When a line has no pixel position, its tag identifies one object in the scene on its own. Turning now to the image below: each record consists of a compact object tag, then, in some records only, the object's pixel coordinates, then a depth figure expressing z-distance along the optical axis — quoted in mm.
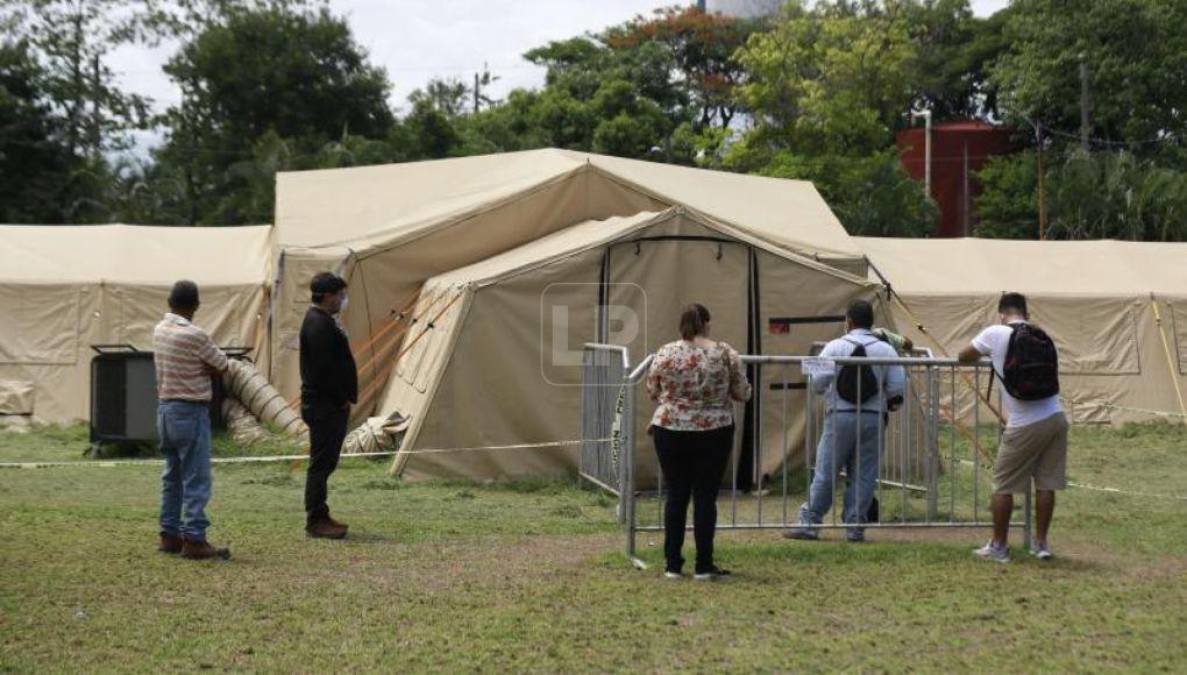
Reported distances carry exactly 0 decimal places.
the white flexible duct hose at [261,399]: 16406
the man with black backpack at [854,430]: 10016
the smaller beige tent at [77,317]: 19484
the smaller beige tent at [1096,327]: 21781
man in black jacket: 9984
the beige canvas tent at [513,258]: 13773
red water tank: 54719
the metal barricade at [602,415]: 11977
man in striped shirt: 9023
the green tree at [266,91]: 48812
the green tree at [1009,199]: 48625
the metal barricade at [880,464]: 9844
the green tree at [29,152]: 40219
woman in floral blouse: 8617
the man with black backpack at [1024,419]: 9258
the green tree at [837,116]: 38094
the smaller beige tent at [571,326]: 13609
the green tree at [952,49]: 56281
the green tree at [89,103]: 42531
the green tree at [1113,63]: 44562
